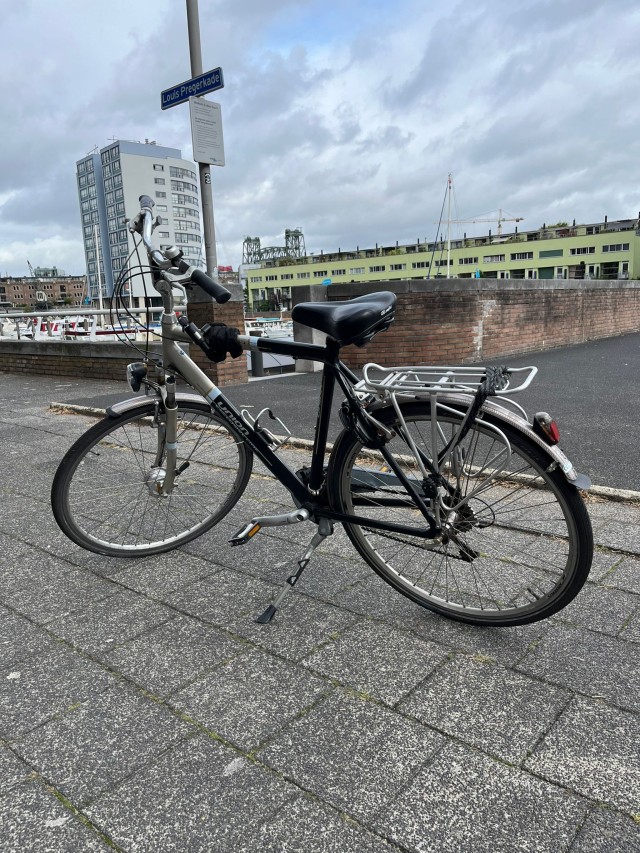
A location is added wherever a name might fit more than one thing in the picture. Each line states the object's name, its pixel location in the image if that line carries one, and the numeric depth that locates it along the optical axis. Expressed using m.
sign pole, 8.02
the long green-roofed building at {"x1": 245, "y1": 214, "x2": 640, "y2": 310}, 66.62
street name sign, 7.48
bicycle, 2.23
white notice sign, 7.81
